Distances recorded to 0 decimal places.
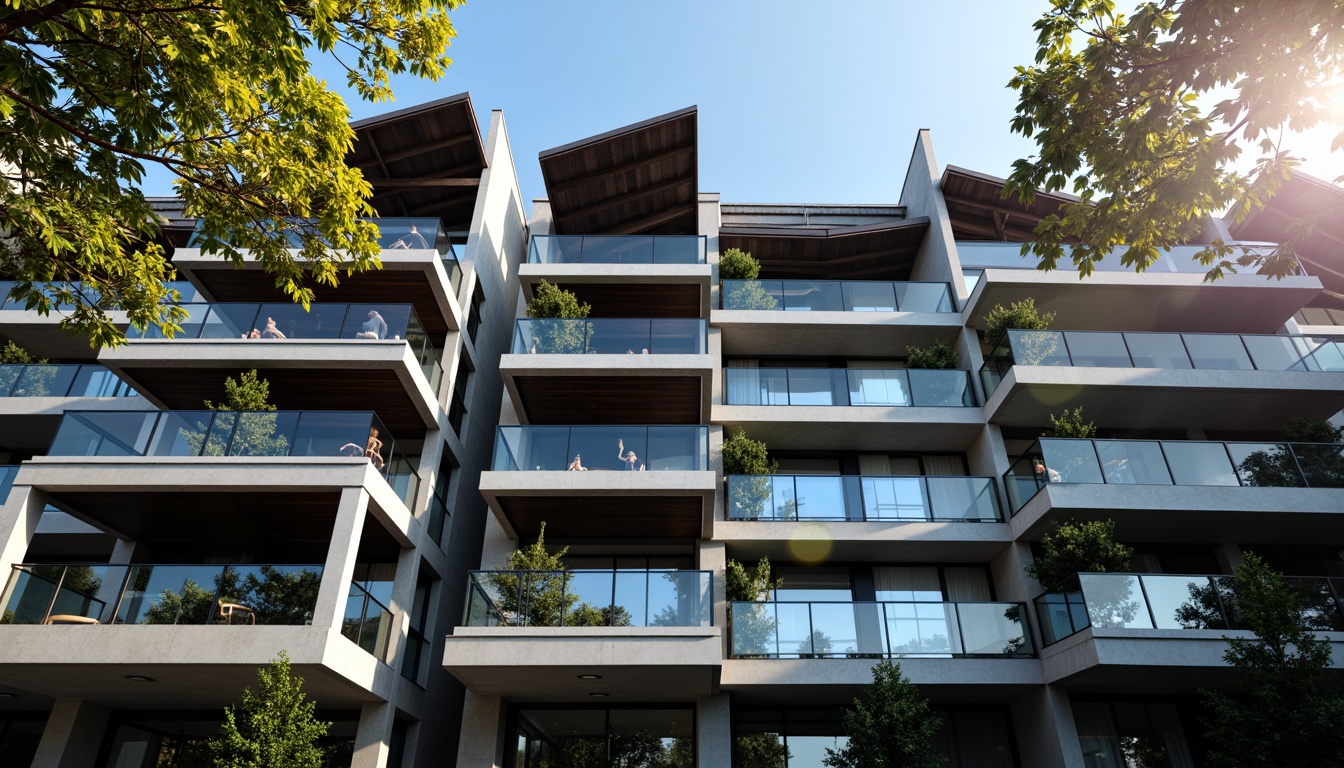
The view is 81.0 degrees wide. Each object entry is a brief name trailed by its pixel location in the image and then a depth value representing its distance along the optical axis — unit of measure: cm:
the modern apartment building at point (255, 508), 1199
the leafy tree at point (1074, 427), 1555
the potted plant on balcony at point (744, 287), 1948
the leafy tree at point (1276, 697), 1062
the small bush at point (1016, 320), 1723
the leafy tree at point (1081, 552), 1369
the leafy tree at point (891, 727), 1238
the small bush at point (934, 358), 1841
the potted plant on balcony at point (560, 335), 1725
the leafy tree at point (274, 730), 1059
